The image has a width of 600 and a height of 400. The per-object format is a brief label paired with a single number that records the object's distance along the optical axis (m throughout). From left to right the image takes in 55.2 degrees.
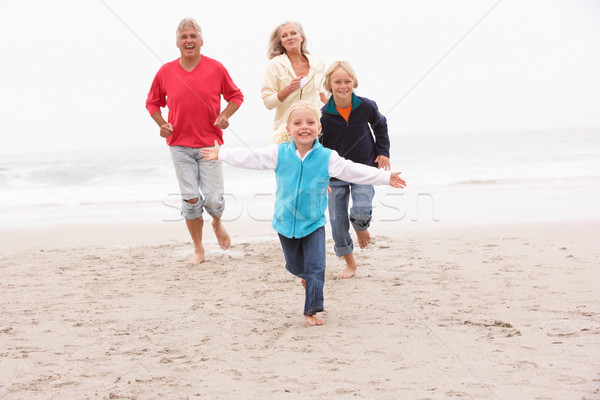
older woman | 4.94
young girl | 3.68
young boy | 4.67
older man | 5.58
